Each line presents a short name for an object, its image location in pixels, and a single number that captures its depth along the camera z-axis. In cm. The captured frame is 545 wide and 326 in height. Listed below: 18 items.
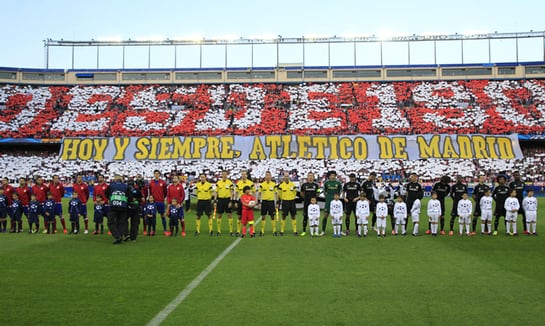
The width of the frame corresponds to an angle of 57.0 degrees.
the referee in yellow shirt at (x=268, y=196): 1467
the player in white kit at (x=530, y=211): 1482
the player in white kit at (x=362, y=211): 1445
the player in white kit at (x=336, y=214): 1446
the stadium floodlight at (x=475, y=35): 5725
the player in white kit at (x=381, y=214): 1441
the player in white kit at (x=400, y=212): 1473
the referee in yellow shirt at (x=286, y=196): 1490
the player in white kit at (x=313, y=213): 1463
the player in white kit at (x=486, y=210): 1483
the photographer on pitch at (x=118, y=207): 1280
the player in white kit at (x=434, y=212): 1474
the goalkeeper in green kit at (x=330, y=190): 1503
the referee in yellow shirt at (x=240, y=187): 1479
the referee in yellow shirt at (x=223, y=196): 1490
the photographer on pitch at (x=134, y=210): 1340
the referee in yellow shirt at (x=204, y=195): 1498
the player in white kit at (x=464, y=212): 1475
